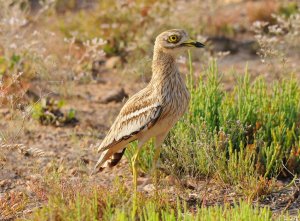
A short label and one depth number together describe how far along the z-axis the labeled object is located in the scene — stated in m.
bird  11.09
